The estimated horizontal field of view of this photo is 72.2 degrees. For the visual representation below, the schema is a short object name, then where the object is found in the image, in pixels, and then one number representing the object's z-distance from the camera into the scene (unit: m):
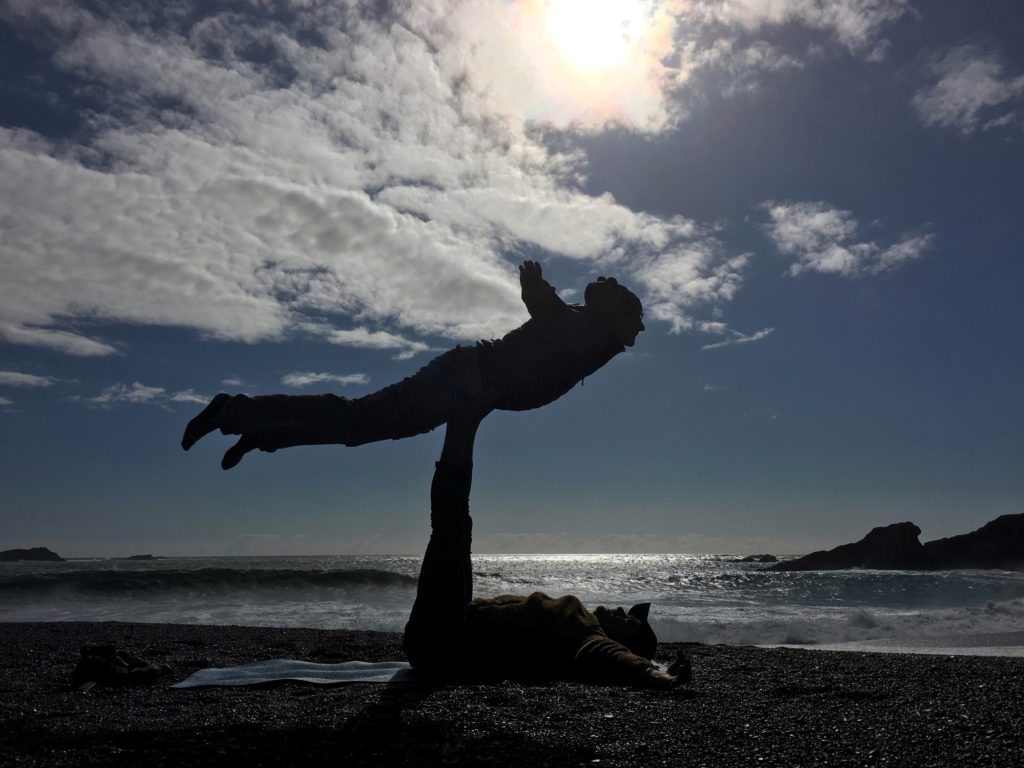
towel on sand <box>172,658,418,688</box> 5.42
